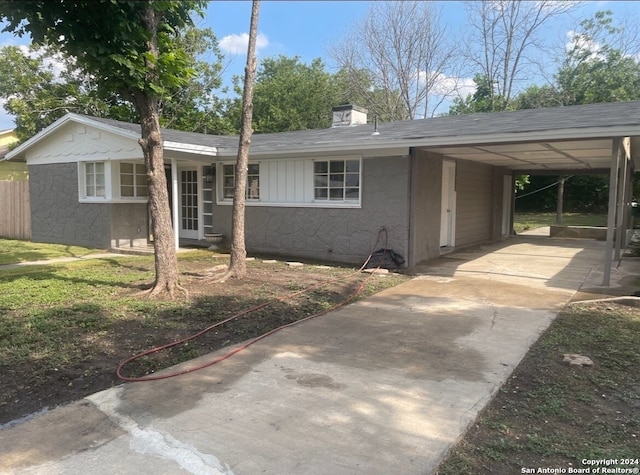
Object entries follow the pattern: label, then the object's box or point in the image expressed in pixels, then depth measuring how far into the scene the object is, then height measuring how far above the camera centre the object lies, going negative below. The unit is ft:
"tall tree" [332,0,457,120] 85.71 +24.91
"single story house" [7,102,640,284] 28.94 +2.58
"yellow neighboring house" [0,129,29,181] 77.52 +5.74
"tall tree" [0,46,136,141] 73.56 +18.33
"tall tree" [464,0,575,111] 89.25 +28.52
